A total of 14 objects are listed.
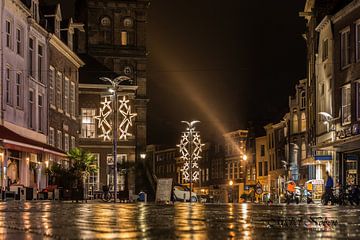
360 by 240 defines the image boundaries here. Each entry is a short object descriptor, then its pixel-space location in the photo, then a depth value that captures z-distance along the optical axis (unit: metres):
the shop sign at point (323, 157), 45.94
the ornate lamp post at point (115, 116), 47.59
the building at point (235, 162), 113.44
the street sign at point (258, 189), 56.03
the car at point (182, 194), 65.39
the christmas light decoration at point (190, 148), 67.00
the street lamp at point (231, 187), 117.06
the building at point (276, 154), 89.00
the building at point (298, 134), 78.38
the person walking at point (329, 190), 38.41
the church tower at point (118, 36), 79.69
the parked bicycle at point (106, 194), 51.29
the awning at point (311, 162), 52.22
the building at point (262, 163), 100.81
